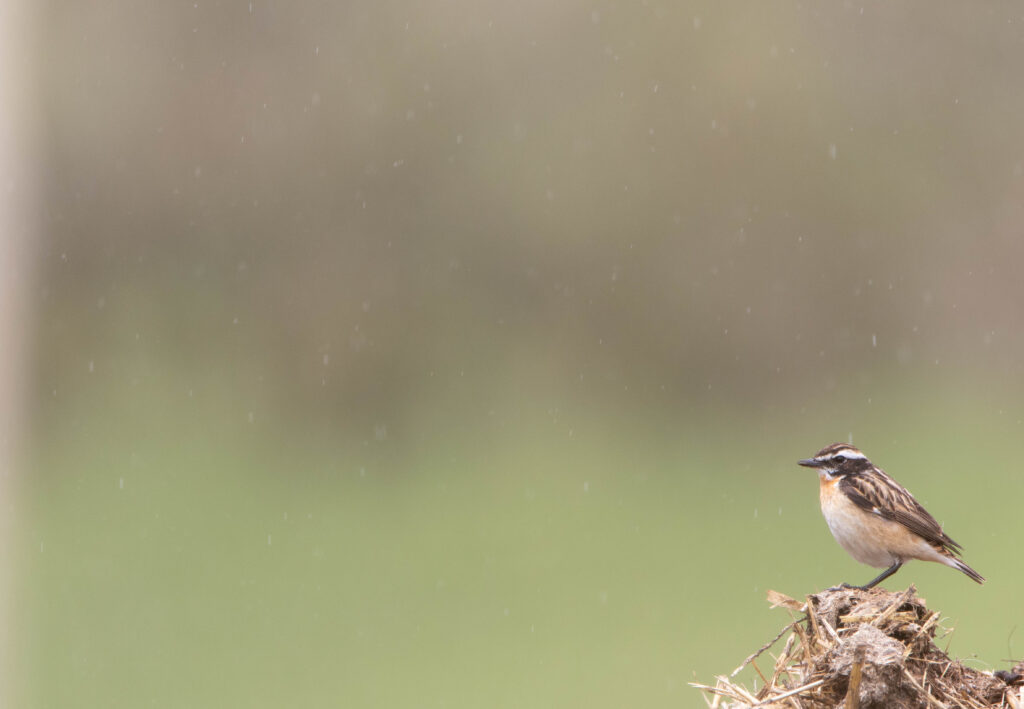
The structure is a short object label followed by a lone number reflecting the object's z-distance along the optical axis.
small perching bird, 10.12
